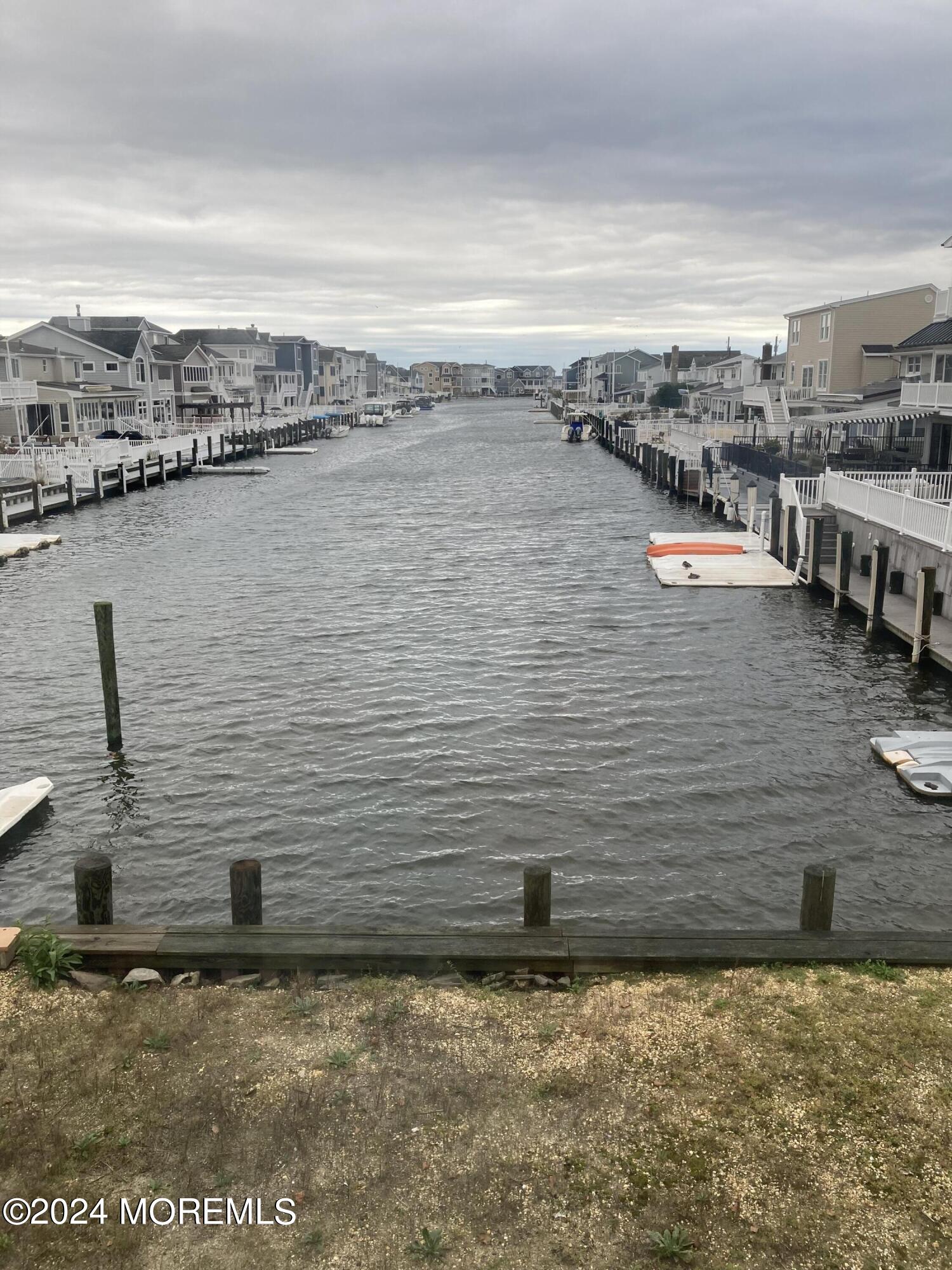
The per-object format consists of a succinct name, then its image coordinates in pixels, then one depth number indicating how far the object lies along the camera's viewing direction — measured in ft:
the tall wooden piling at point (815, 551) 107.96
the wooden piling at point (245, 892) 35.63
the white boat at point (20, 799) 51.11
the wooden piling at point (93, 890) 34.96
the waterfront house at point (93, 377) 255.91
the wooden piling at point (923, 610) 75.72
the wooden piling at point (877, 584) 85.81
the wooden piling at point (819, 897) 34.50
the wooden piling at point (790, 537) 118.32
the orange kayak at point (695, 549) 130.21
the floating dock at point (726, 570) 113.29
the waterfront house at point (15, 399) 217.77
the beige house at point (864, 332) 209.46
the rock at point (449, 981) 31.60
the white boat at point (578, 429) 449.06
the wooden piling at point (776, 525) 124.16
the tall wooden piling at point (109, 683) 64.13
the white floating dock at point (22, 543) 137.11
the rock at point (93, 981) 31.35
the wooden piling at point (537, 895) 34.68
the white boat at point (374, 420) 623.36
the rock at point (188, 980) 31.78
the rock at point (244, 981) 31.89
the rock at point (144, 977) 31.53
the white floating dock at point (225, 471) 278.46
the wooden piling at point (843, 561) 95.91
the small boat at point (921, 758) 56.49
